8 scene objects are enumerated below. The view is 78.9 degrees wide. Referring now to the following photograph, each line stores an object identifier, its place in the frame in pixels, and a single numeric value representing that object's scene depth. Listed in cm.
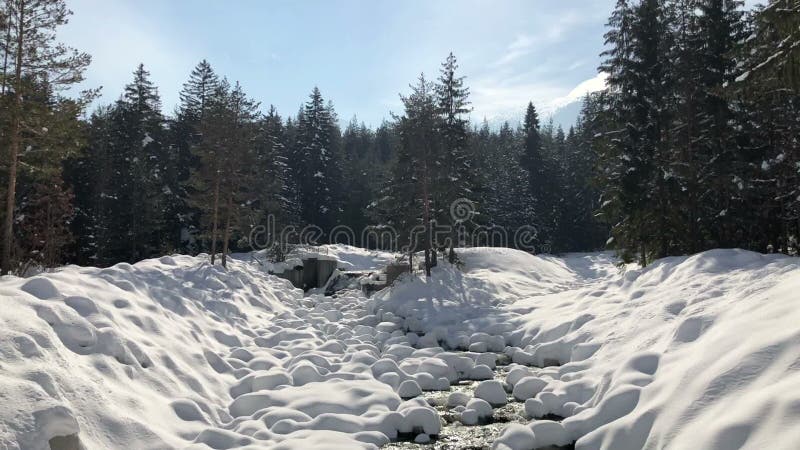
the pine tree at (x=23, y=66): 1363
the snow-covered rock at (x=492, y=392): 891
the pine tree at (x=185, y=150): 3797
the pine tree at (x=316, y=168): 5022
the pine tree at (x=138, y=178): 3197
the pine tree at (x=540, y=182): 5169
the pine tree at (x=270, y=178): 3510
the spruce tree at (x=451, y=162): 2405
